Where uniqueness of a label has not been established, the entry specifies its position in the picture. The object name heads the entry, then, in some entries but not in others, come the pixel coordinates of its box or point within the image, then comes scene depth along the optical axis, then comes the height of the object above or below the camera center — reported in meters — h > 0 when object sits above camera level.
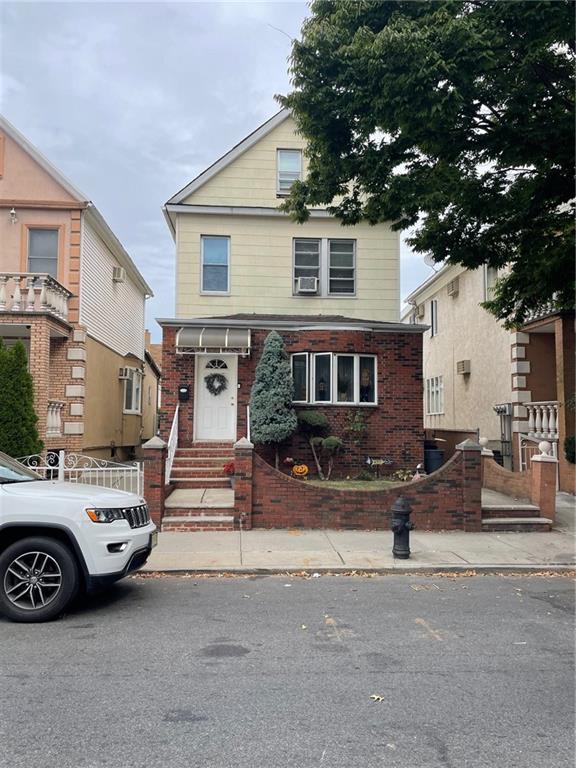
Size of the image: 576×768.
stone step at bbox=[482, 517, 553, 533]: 10.44 -1.73
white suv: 5.83 -1.23
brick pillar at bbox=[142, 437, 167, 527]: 10.12 -0.92
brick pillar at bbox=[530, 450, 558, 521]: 10.84 -1.11
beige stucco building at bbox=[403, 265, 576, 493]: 14.27 +1.44
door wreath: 14.91 +0.98
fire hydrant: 8.48 -1.45
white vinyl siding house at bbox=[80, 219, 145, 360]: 16.72 +3.91
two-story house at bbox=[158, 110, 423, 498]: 14.69 +2.98
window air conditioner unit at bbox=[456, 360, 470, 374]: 20.05 +1.91
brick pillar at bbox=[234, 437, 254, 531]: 10.13 -1.02
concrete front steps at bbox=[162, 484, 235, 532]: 10.15 -1.56
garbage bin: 14.85 -0.87
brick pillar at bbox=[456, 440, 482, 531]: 10.34 -1.04
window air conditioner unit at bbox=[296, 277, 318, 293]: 16.39 +3.72
